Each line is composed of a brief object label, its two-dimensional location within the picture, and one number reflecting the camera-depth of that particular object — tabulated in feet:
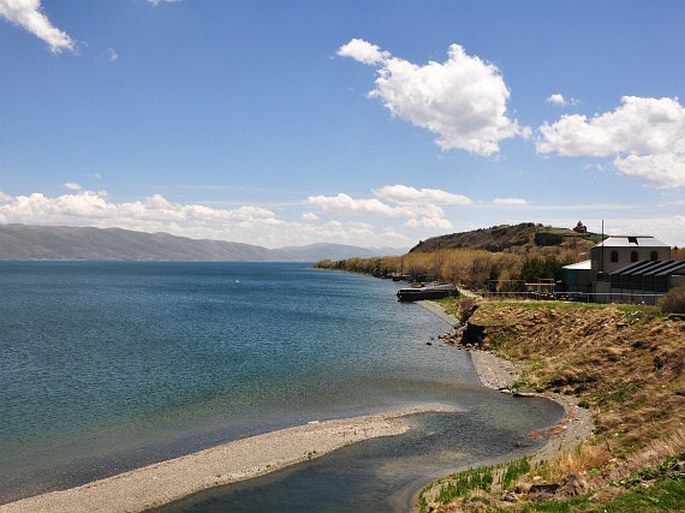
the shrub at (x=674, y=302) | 144.97
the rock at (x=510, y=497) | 65.51
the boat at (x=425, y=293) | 410.93
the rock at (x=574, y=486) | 61.28
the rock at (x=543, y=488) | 65.07
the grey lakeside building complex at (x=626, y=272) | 190.08
